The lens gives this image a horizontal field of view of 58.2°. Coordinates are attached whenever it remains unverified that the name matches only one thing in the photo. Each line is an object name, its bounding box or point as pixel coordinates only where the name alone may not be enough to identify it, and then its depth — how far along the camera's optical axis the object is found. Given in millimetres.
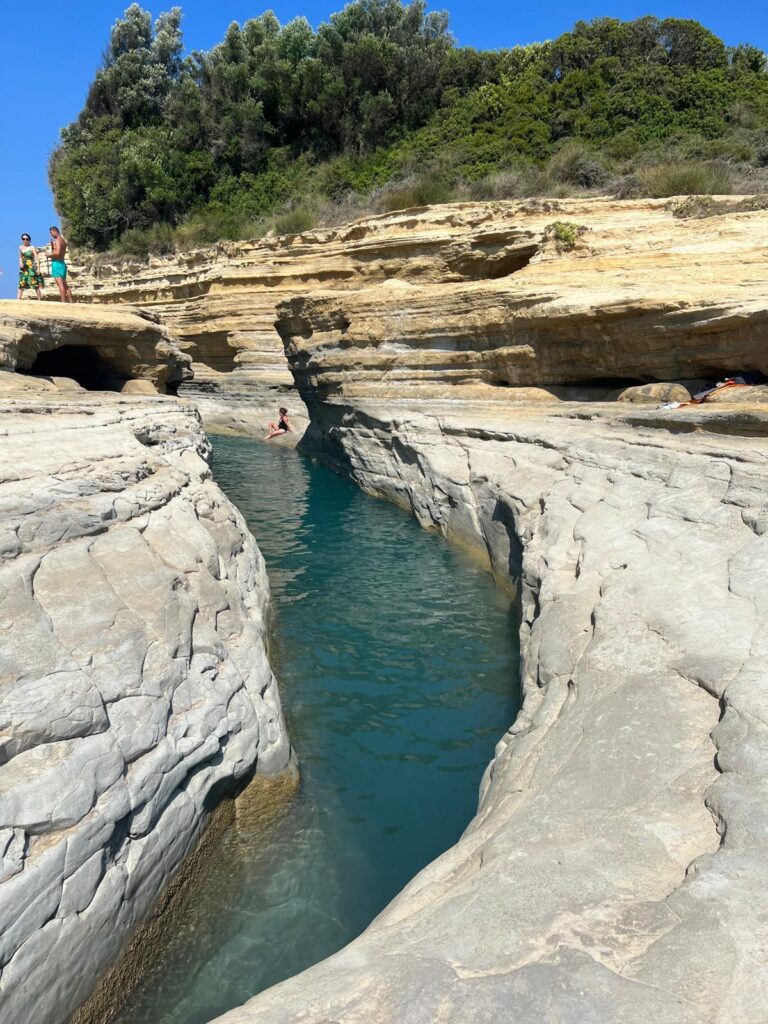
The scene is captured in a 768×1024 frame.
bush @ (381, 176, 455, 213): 23750
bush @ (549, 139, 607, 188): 21828
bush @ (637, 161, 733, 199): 15773
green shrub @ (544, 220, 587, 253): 13172
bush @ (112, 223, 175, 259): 30000
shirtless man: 12414
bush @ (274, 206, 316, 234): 25297
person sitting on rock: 20041
